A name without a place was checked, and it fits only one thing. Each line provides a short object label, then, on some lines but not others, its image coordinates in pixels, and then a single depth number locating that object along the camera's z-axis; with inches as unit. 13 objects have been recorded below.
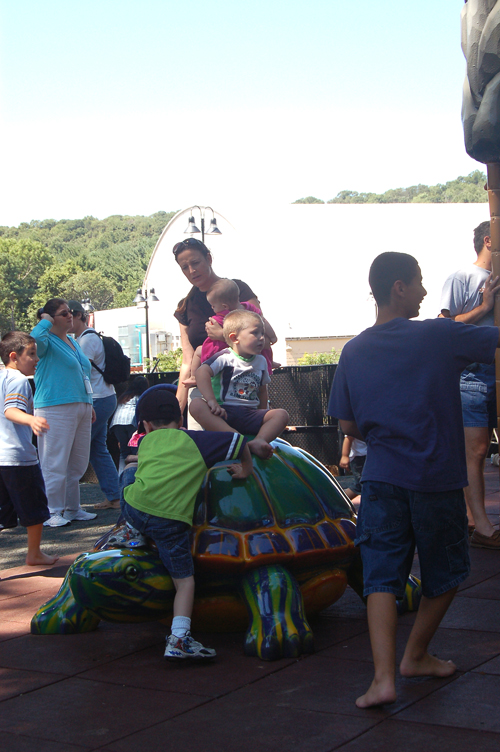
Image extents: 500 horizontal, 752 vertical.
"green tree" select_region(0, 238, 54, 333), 4478.3
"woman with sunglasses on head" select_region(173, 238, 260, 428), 184.7
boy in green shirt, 128.3
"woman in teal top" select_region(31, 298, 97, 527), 260.4
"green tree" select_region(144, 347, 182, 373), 771.4
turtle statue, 129.8
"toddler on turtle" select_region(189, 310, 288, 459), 155.6
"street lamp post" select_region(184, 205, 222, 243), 849.5
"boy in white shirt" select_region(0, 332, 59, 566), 199.8
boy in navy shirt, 106.8
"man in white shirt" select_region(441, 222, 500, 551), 195.0
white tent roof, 1668.3
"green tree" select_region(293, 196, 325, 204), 5302.7
